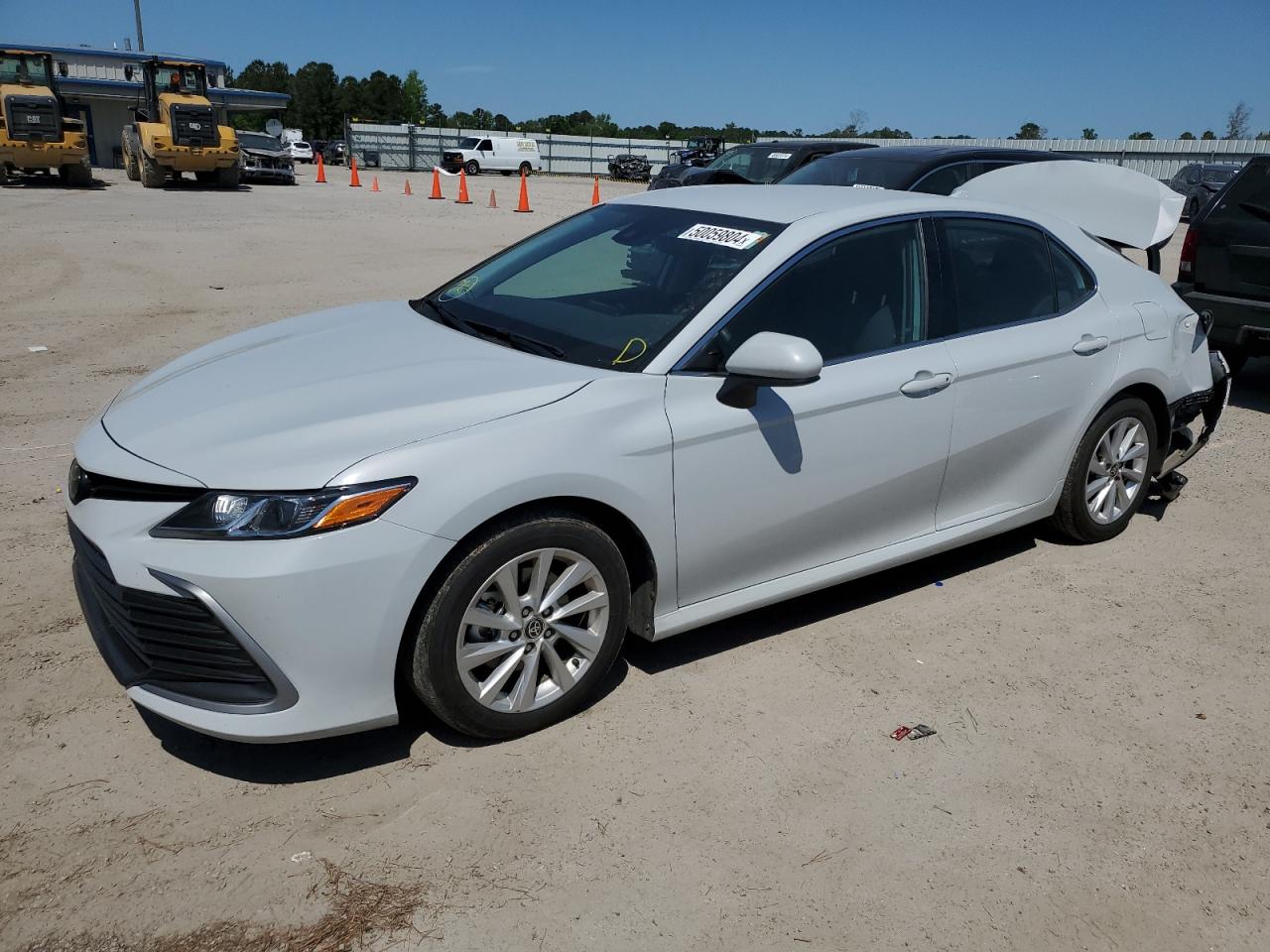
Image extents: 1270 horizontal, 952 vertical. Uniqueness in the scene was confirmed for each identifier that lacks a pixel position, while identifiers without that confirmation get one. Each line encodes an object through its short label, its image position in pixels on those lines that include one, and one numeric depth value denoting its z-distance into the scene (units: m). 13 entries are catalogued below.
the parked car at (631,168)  46.44
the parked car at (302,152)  49.59
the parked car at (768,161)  15.45
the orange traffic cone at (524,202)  23.11
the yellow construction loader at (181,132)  26.38
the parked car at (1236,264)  7.49
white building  49.91
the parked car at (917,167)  8.91
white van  44.34
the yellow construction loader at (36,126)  24.66
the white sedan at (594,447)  2.81
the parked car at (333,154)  53.75
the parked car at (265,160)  30.73
